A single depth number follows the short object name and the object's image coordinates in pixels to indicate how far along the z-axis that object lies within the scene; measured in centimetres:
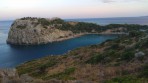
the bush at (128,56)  1259
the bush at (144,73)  814
